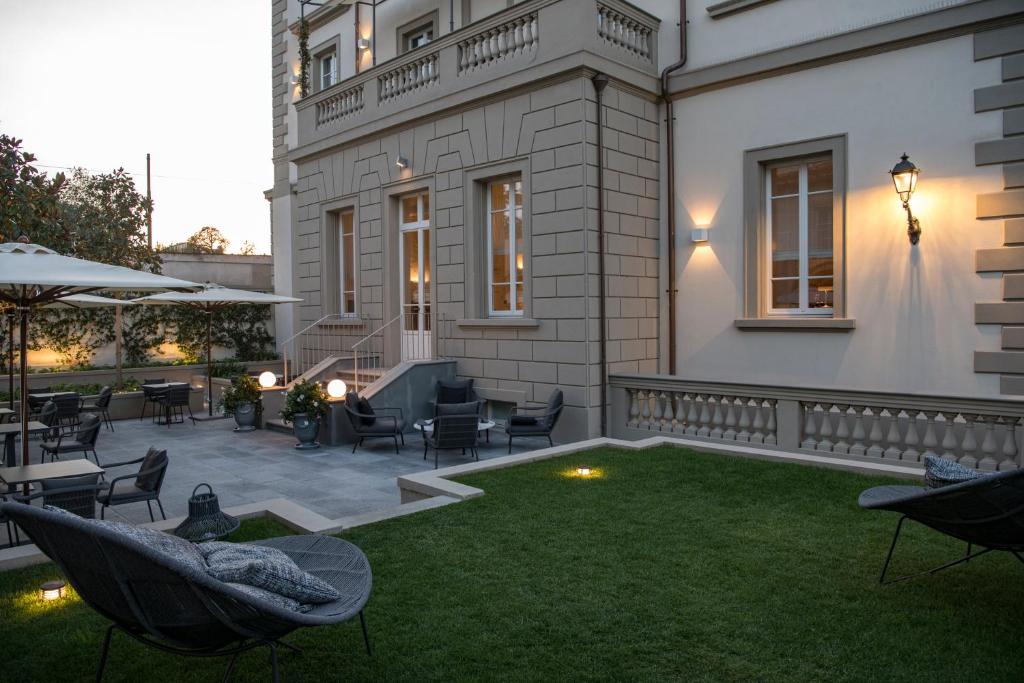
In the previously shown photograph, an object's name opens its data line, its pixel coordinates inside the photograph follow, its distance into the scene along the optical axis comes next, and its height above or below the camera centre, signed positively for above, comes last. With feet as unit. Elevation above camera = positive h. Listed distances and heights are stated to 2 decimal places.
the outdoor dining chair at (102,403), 39.81 -3.67
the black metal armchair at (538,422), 31.76 -3.83
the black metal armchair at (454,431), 30.35 -4.00
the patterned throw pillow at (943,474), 13.91 -2.68
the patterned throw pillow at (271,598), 9.08 -3.27
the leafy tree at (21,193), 31.78 +6.08
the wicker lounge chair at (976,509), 11.90 -2.99
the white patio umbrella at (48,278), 19.29 +1.49
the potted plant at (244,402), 41.70 -3.78
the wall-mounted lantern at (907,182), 28.07 +5.52
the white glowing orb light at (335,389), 36.60 -2.71
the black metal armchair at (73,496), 17.48 -3.79
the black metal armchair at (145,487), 19.62 -4.05
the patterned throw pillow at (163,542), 9.51 -2.75
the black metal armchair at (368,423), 33.76 -4.14
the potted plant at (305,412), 35.45 -3.70
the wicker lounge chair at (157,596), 8.68 -3.16
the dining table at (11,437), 26.16 -3.62
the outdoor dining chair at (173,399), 42.78 -3.68
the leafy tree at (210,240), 165.58 +21.12
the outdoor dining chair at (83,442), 26.61 -3.82
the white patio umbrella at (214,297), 44.09 +2.17
